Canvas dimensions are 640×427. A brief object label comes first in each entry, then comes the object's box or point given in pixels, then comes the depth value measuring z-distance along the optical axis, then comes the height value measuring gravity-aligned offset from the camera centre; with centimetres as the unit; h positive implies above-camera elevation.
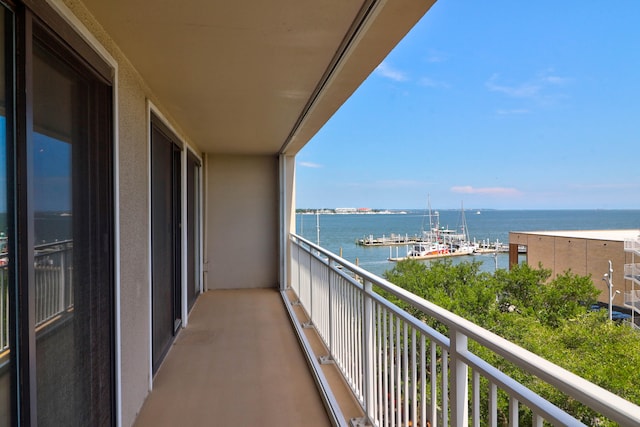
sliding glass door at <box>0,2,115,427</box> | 102 -4
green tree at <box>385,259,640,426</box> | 263 -121
